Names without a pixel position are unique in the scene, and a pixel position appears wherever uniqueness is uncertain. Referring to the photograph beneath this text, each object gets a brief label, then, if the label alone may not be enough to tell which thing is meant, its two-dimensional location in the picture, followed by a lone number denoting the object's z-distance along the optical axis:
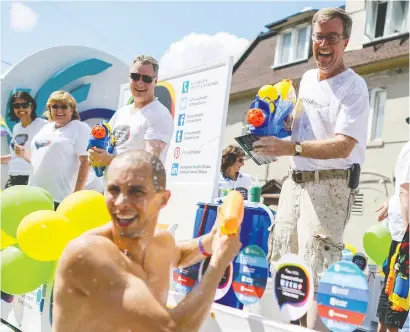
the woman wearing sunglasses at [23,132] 5.15
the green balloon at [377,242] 4.80
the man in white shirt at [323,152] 2.45
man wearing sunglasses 3.38
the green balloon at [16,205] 3.24
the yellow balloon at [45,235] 2.85
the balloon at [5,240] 3.33
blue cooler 2.79
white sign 4.03
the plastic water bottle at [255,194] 2.86
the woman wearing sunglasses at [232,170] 5.12
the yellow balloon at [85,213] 3.01
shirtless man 1.63
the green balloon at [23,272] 3.10
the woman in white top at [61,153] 4.17
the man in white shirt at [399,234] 2.55
